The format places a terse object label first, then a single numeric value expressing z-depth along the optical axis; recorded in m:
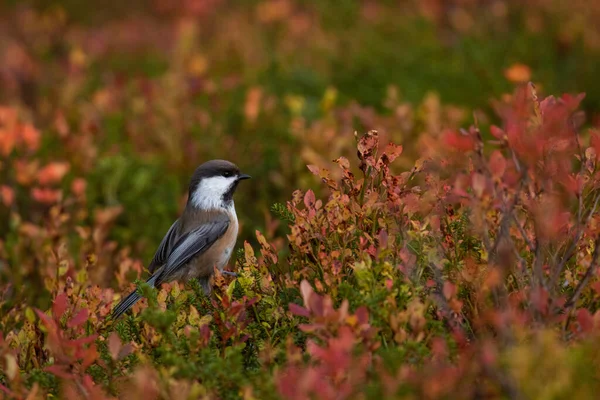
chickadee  9.92
